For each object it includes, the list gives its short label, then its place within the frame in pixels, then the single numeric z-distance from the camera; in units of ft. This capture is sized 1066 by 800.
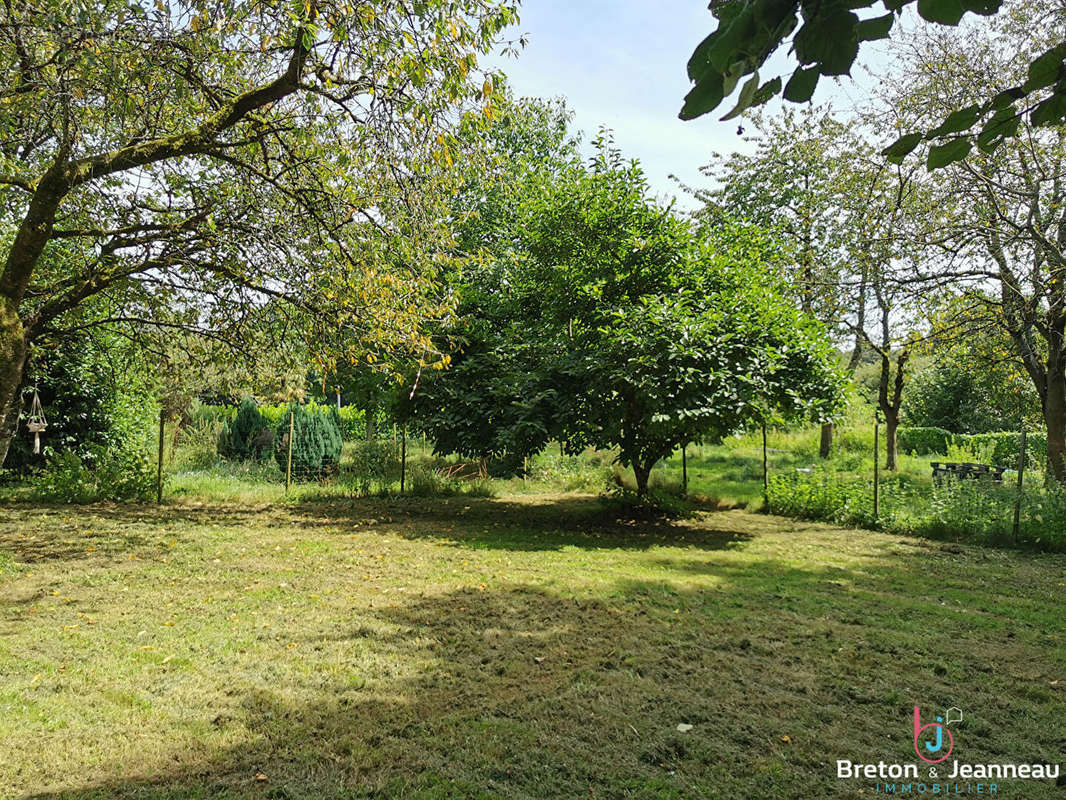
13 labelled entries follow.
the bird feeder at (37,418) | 34.73
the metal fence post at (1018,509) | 28.81
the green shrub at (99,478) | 35.37
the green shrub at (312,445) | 46.50
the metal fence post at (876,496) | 33.70
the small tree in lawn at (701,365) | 28.58
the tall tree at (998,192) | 29.11
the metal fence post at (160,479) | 36.06
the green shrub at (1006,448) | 62.24
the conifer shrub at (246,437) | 53.62
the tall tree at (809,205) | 37.70
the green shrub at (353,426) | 70.90
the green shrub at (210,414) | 62.64
